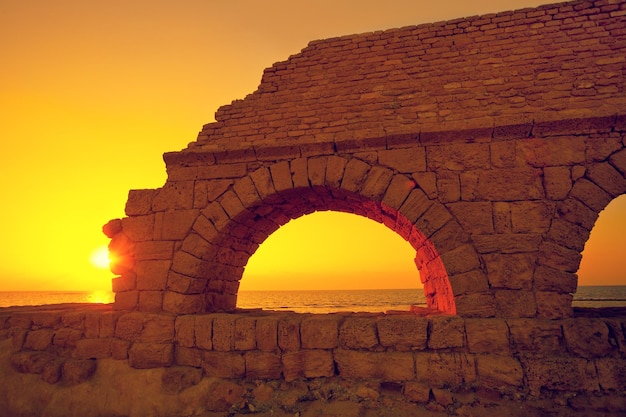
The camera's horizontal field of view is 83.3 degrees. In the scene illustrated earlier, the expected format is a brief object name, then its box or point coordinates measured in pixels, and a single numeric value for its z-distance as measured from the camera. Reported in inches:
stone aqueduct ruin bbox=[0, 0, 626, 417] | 148.9
